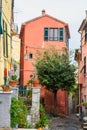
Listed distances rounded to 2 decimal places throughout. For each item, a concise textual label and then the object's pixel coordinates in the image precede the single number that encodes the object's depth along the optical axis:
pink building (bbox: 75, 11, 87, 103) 26.10
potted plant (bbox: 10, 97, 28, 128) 9.05
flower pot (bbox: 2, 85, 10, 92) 8.80
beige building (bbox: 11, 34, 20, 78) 32.39
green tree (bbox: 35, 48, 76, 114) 26.78
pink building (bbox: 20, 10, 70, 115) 30.87
